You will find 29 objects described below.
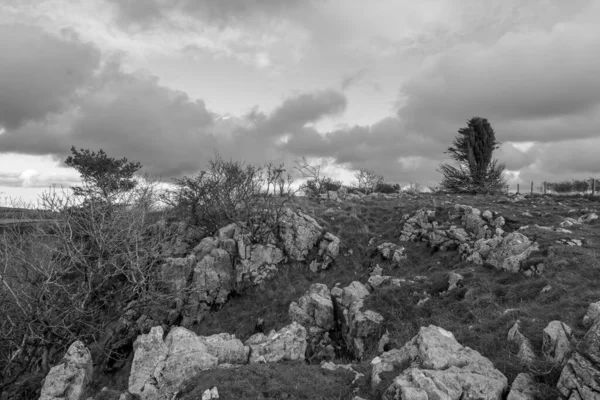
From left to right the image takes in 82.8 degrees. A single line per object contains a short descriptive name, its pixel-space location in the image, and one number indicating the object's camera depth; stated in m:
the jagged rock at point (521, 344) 9.10
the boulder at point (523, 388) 7.78
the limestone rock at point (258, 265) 23.30
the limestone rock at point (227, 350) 12.26
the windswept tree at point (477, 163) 48.50
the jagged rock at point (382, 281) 17.56
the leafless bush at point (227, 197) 27.34
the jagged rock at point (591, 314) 9.72
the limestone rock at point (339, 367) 10.36
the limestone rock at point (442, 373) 8.02
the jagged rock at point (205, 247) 24.78
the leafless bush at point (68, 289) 16.47
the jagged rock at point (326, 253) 24.27
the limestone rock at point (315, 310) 16.70
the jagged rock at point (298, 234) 25.16
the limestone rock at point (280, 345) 12.67
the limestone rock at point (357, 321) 14.85
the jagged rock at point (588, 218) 22.71
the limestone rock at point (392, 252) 22.12
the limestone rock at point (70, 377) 12.42
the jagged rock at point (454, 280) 15.97
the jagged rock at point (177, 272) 21.84
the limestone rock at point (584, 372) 7.22
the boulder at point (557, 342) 8.53
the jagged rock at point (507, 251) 16.09
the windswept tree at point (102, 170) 33.69
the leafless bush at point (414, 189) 50.71
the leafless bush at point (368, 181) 57.46
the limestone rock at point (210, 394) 9.29
